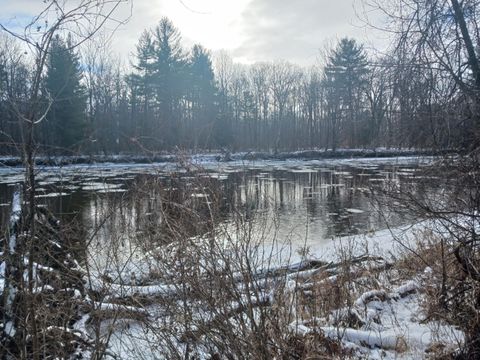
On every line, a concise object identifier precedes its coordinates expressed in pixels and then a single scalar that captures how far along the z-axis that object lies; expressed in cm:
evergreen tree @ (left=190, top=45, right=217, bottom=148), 5298
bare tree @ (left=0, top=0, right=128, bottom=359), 278
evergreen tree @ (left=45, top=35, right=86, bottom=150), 3600
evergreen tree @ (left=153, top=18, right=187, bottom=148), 4819
